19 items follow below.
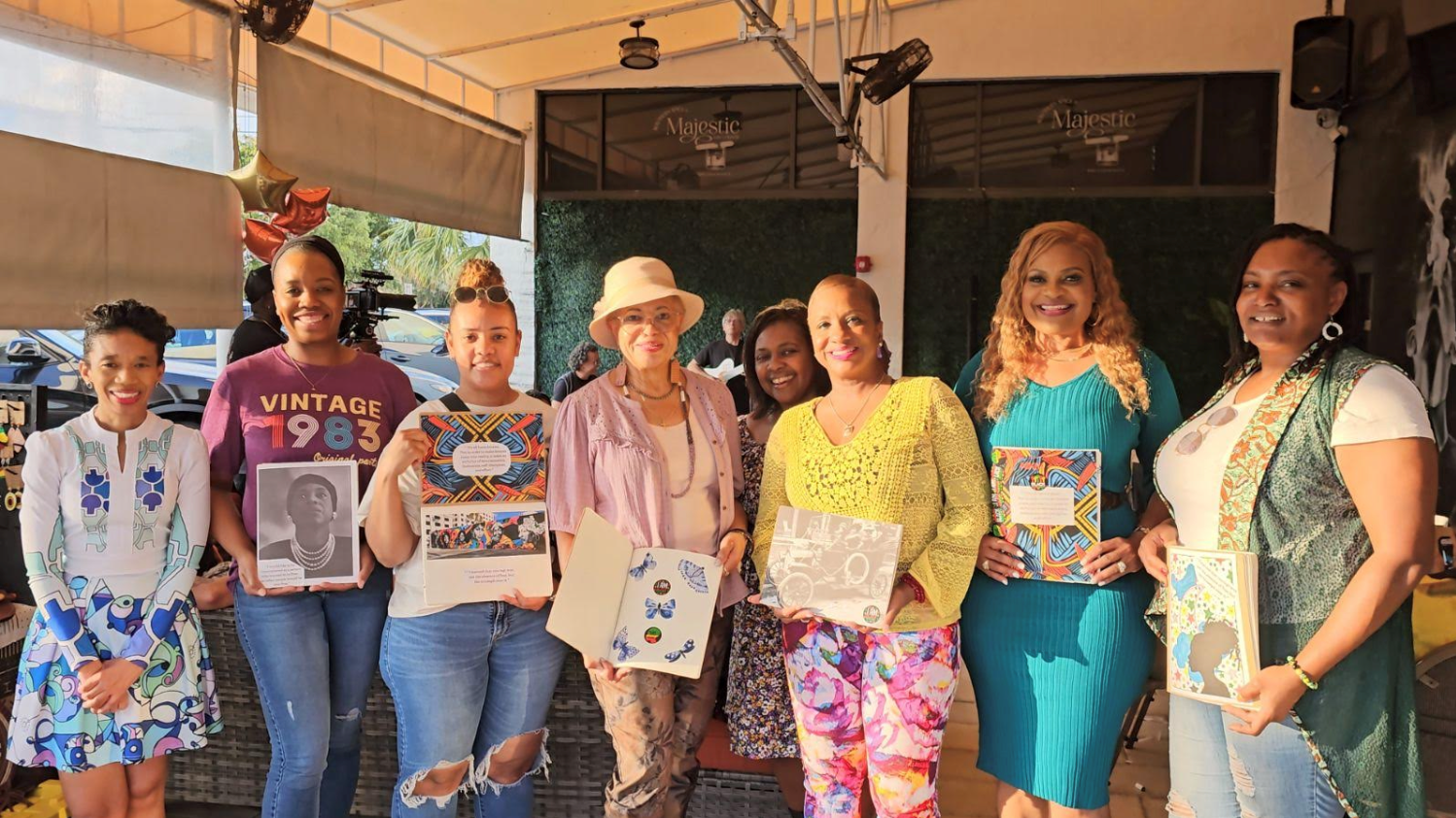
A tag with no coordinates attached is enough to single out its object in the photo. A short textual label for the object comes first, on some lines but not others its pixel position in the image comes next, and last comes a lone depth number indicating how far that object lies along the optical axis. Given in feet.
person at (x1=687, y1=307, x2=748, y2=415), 29.40
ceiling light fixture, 24.97
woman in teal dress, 6.93
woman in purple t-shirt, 7.58
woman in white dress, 7.30
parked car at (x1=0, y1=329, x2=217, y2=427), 20.94
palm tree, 45.31
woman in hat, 7.27
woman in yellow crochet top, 6.96
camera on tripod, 17.04
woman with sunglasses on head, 7.23
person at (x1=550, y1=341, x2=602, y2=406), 26.76
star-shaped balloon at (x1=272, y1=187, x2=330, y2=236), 16.38
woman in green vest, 5.56
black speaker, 24.12
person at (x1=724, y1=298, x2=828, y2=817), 8.23
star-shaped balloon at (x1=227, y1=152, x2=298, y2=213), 16.85
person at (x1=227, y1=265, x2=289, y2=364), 13.10
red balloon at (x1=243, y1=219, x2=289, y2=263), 14.56
